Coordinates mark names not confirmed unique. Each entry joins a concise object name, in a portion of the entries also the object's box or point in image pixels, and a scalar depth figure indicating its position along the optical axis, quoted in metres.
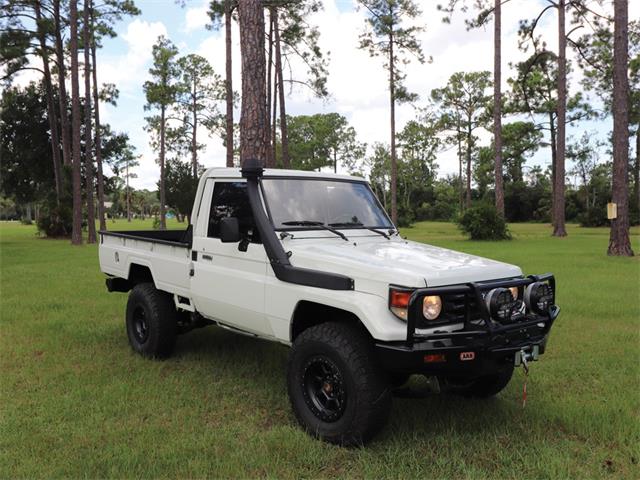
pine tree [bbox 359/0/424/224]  30.78
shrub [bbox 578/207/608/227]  40.47
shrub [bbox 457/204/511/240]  25.31
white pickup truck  3.54
